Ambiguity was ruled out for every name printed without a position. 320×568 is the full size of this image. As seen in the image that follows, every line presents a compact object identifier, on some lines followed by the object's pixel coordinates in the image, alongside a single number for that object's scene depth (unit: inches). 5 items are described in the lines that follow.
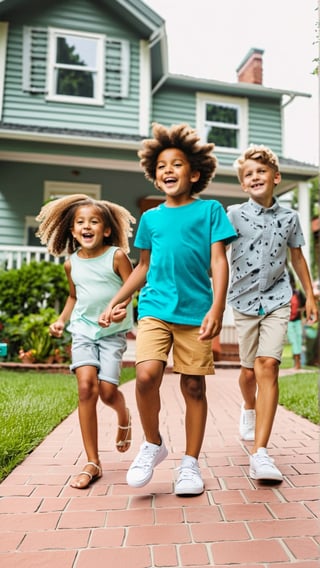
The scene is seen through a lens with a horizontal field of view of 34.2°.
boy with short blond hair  109.8
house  400.5
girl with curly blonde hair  99.3
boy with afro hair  91.5
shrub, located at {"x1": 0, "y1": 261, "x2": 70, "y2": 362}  285.7
